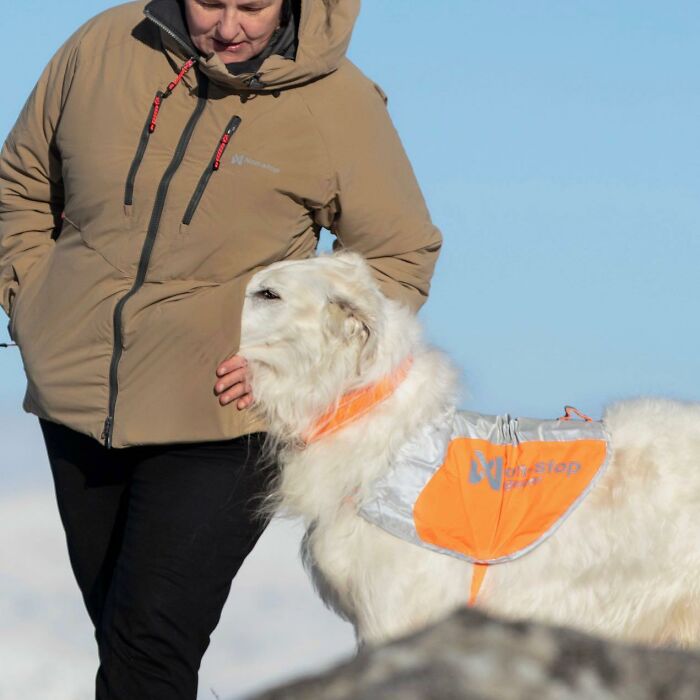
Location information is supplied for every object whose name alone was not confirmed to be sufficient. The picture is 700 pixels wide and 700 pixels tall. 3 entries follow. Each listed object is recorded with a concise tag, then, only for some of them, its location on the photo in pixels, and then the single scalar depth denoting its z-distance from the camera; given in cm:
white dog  877
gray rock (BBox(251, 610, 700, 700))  246
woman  805
